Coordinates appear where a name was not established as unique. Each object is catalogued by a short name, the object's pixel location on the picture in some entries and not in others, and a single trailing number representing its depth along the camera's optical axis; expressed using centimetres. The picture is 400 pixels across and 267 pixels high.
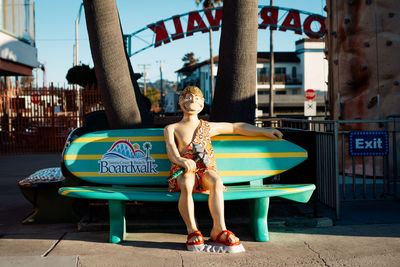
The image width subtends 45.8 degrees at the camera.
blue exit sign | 645
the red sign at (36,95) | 1692
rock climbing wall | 920
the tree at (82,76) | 2688
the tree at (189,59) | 10281
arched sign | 2392
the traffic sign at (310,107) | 1942
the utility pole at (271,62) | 2895
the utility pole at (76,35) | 3612
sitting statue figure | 475
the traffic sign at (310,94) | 2041
